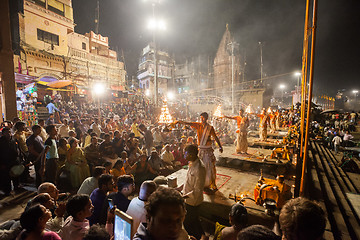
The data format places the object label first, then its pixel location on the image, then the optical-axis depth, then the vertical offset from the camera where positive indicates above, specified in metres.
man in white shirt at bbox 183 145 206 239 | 3.41 -1.69
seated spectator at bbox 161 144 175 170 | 8.38 -2.36
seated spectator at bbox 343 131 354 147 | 13.66 -2.49
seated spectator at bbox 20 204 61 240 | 2.09 -1.41
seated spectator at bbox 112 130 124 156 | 7.79 -1.53
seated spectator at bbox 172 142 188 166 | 9.26 -2.50
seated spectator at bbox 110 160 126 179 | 5.81 -2.04
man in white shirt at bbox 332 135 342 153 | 12.13 -2.47
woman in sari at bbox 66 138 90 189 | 6.07 -1.97
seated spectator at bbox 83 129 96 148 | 8.28 -1.37
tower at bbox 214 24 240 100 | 49.66 +13.88
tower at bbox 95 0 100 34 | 37.89 +20.74
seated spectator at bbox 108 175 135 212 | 3.33 -1.64
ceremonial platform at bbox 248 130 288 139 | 13.79 -2.18
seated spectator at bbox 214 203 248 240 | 2.47 -1.66
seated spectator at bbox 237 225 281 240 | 1.52 -1.14
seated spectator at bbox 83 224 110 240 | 2.03 -1.49
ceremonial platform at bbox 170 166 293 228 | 4.15 -2.68
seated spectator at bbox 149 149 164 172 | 7.44 -2.26
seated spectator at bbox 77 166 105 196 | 4.21 -1.82
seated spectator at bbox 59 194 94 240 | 2.39 -1.58
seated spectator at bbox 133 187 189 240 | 1.43 -0.92
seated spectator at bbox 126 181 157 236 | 2.59 -1.50
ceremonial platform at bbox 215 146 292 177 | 7.12 -2.43
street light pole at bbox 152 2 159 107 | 15.59 +3.75
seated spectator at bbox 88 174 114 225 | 3.17 -1.70
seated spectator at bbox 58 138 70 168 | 6.23 -1.55
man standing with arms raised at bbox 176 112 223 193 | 5.28 -1.33
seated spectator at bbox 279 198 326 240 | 1.50 -1.02
